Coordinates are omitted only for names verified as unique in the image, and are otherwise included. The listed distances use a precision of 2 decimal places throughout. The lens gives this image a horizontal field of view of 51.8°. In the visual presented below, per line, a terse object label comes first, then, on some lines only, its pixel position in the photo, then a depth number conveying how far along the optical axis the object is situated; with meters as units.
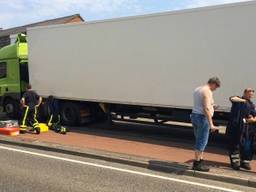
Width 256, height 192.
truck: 6.11
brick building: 27.73
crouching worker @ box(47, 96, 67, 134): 8.87
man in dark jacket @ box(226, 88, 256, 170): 5.15
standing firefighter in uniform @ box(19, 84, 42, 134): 8.31
